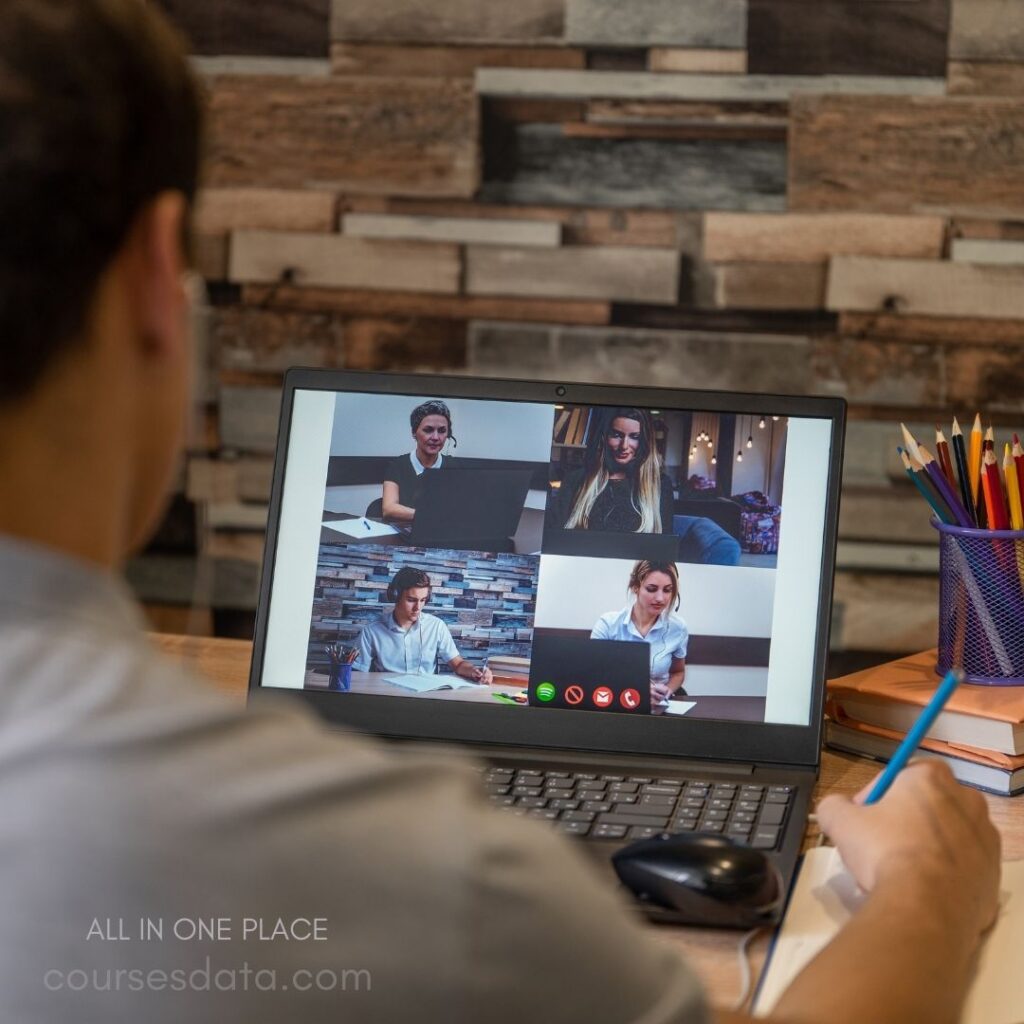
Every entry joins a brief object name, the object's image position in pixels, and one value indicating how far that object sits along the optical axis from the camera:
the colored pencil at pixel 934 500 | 1.10
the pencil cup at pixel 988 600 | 1.07
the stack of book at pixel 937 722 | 0.98
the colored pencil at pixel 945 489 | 1.09
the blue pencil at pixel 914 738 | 0.82
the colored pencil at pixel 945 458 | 1.10
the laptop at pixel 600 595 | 1.00
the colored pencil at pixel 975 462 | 1.09
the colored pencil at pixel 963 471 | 1.09
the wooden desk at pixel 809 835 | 0.71
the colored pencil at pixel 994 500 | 1.07
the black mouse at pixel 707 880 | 0.73
